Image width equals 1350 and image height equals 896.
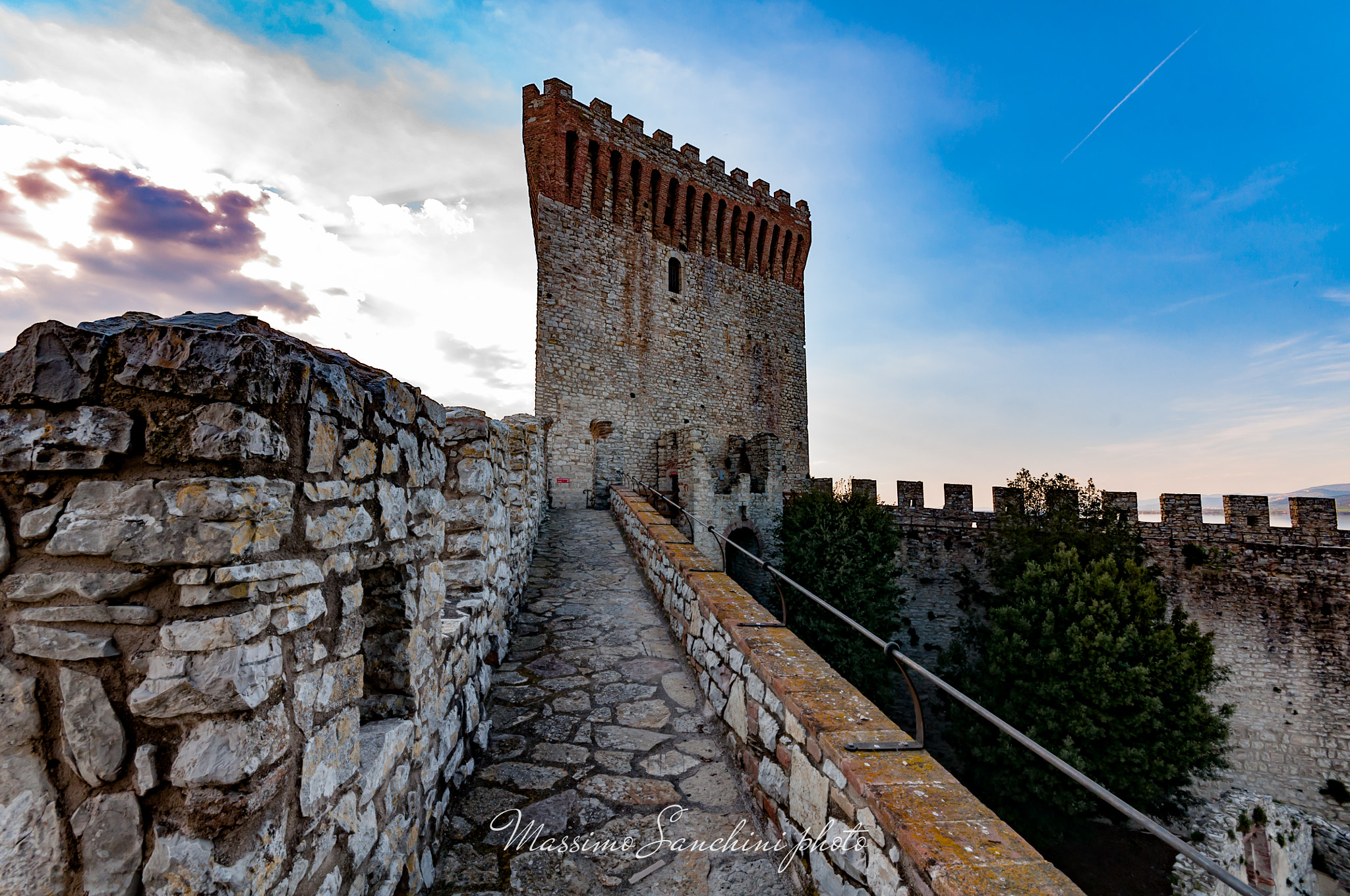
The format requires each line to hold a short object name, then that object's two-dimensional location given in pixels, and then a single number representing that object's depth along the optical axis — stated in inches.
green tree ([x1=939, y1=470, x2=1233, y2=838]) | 364.2
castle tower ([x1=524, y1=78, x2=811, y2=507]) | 526.9
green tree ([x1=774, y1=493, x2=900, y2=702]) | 482.0
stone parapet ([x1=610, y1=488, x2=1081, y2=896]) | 61.2
